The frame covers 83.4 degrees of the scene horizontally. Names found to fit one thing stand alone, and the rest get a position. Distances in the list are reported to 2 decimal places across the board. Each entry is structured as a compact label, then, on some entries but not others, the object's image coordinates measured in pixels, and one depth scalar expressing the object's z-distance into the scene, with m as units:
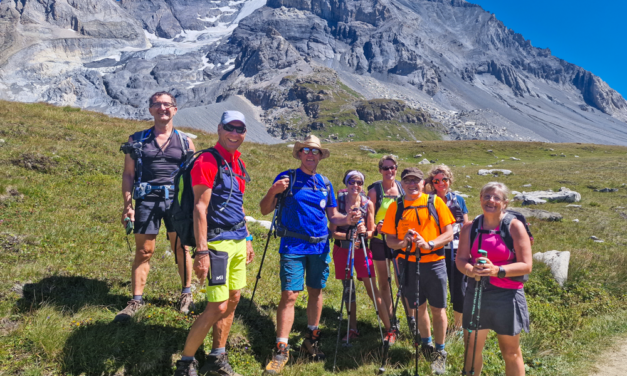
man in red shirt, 4.49
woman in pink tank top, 4.55
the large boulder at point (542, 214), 18.45
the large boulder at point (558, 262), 10.26
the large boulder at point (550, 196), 23.44
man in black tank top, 5.72
